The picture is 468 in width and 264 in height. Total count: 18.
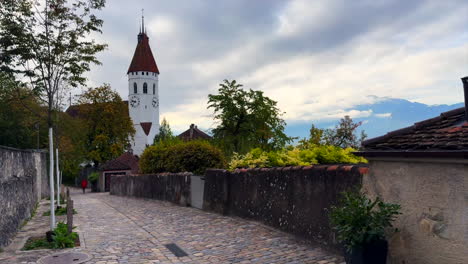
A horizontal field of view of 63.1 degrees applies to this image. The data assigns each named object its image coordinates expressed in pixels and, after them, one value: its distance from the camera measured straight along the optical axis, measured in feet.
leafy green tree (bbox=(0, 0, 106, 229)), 30.71
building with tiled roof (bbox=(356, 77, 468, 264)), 14.06
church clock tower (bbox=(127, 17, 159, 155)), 257.55
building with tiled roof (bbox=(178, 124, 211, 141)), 208.27
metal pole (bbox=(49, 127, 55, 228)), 30.32
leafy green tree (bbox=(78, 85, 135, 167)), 148.87
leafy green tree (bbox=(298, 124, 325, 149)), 69.82
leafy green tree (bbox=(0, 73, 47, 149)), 102.39
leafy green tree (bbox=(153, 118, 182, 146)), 69.05
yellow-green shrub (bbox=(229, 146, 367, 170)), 26.76
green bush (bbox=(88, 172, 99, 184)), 144.97
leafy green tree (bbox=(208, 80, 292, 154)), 80.53
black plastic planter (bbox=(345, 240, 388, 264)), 15.62
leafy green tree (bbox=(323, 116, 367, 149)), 98.17
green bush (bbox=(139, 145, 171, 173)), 67.87
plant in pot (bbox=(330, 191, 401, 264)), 15.62
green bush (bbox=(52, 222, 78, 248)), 27.01
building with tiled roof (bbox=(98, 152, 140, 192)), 139.90
